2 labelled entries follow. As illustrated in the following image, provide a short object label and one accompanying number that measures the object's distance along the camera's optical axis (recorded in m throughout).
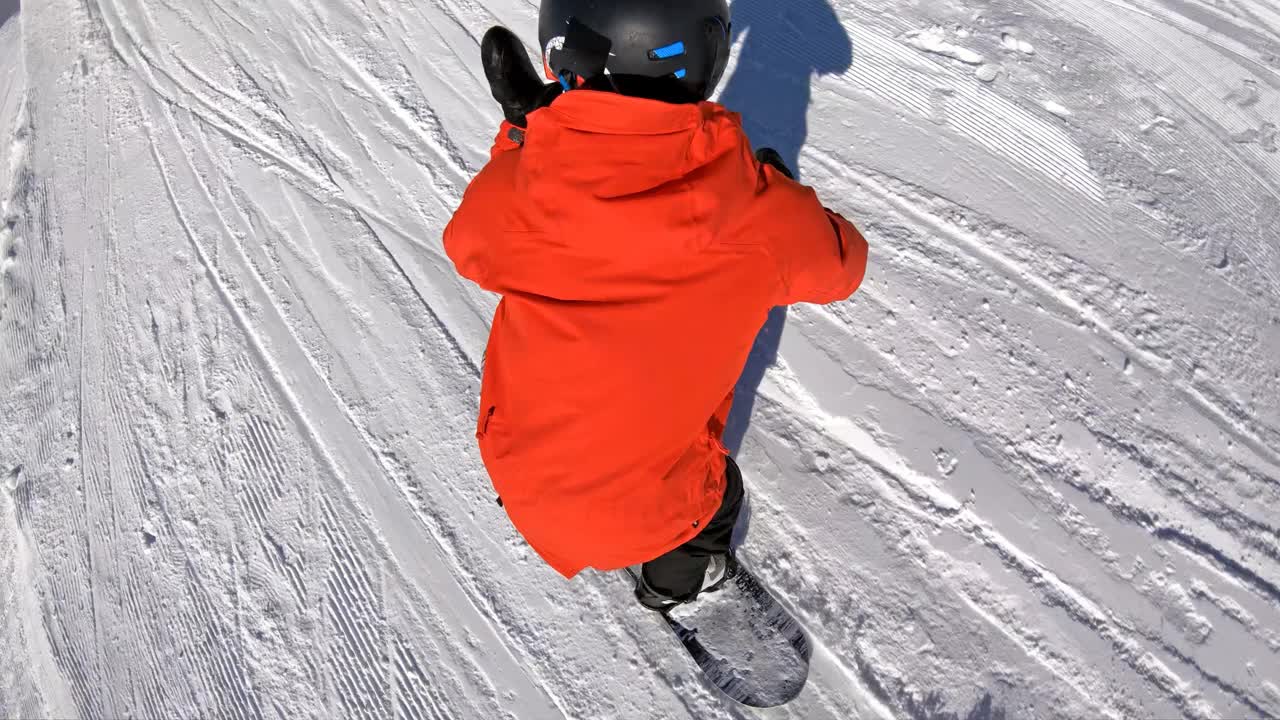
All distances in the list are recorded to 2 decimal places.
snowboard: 1.86
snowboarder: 1.19
